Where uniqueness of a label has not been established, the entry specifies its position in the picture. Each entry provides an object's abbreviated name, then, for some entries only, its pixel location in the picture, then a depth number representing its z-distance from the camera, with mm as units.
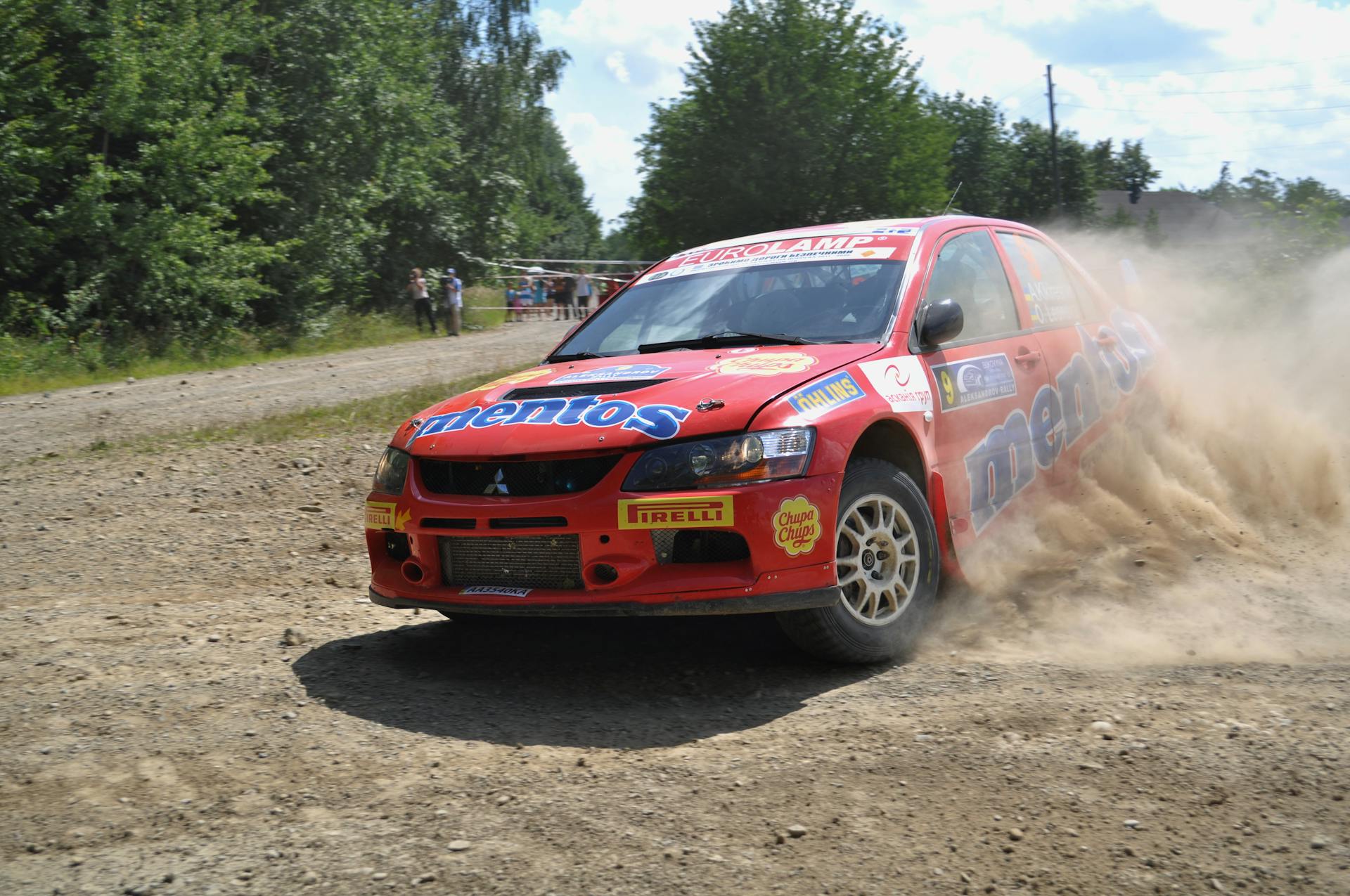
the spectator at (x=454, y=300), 31766
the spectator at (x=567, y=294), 39719
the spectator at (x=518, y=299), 38750
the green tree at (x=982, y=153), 77125
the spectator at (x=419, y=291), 31312
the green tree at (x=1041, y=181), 79562
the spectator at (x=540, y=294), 39844
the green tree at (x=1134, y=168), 109688
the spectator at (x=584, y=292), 38031
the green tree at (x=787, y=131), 39344
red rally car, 4242
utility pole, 64125
